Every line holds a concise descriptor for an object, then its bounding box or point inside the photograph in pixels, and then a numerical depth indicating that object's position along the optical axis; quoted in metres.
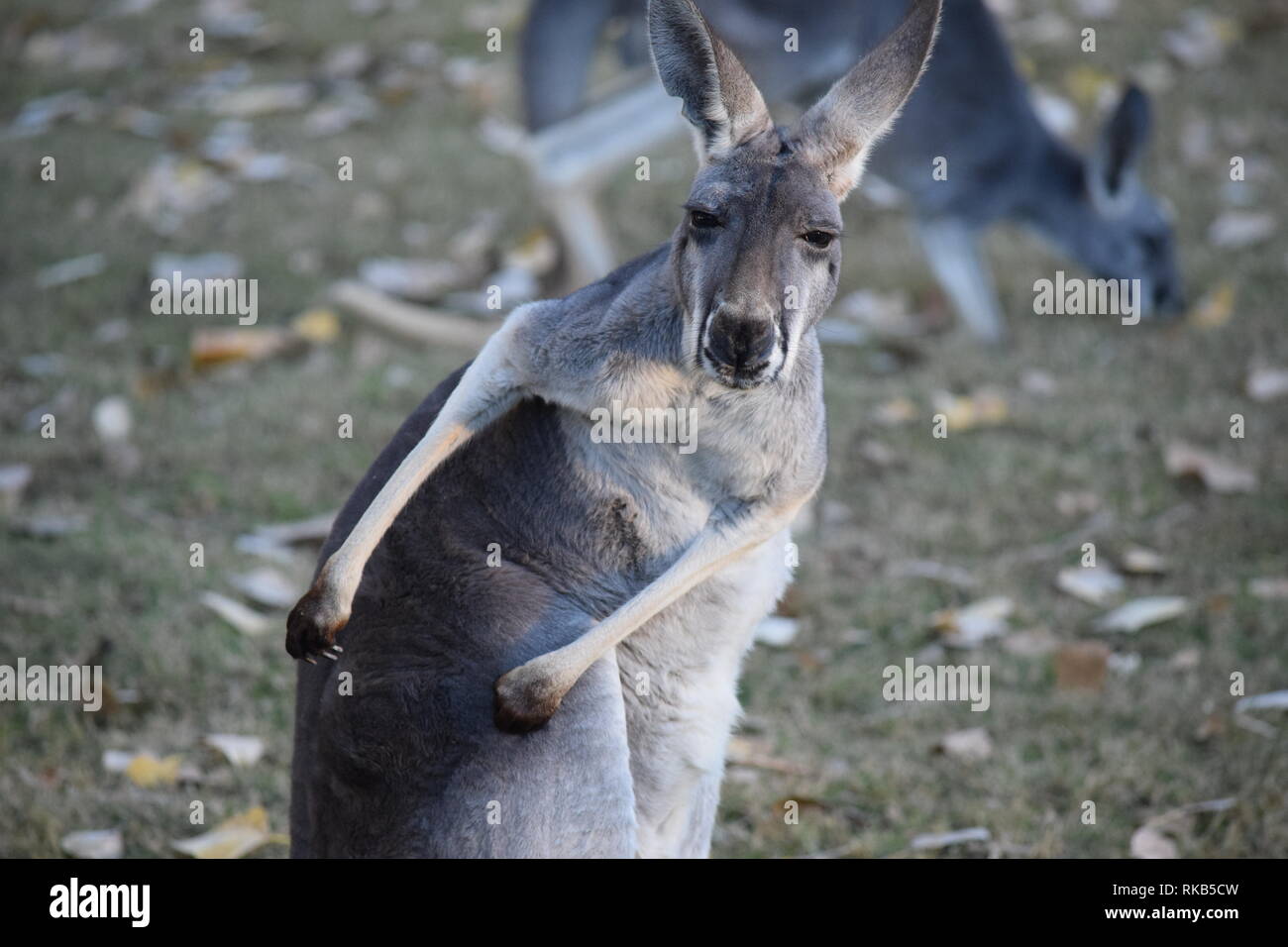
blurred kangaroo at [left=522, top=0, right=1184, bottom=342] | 5.06
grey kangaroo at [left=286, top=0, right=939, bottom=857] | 2.05
